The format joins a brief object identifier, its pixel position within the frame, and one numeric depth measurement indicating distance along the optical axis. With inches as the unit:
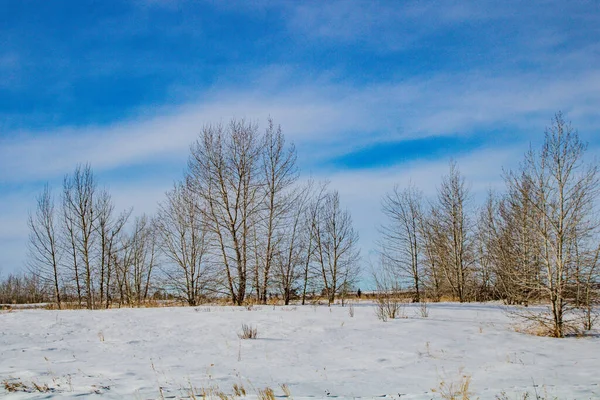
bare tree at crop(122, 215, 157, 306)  1481.9
